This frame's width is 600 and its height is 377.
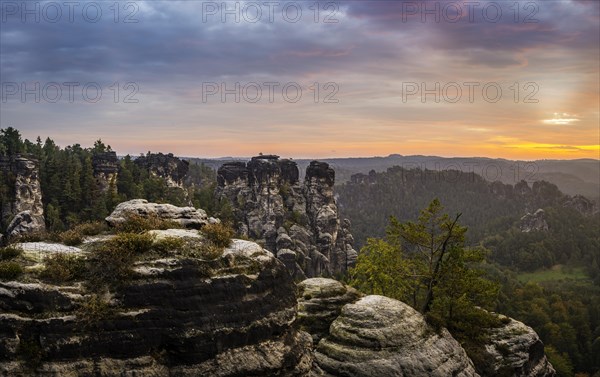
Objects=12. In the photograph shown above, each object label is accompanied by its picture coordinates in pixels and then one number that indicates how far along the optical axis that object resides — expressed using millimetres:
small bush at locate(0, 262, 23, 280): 18703
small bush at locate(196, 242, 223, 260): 21625
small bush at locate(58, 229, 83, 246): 21812
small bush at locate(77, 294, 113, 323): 18453
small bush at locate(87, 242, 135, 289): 19688
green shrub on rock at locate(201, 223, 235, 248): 23053
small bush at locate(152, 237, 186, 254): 21250
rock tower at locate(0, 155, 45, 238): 96688
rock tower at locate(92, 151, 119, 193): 113000
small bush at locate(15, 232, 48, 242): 21877
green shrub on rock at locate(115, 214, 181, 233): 22922
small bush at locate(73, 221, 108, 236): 22938
